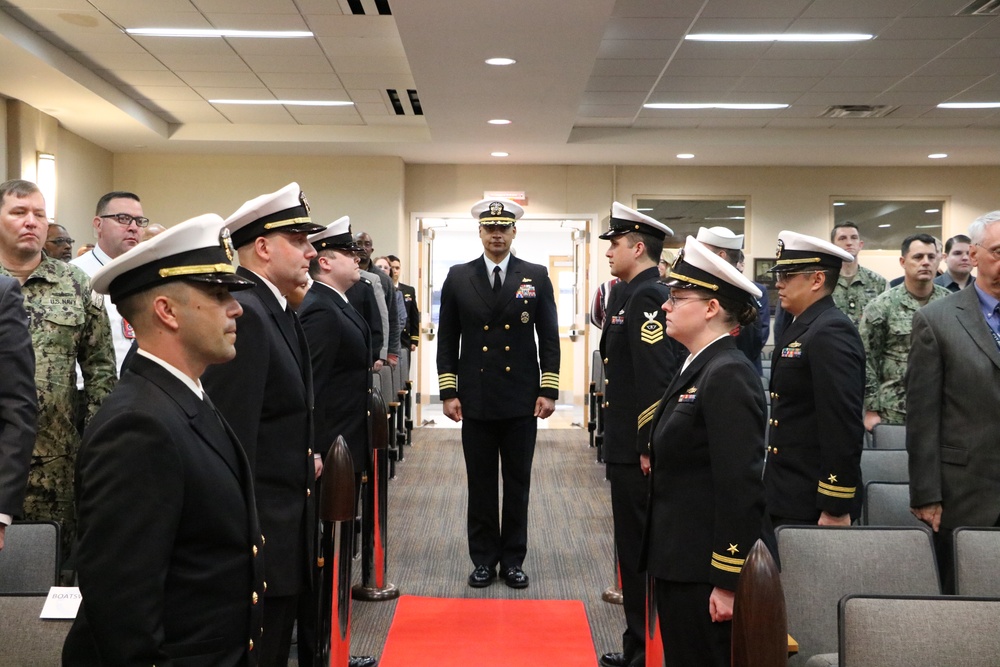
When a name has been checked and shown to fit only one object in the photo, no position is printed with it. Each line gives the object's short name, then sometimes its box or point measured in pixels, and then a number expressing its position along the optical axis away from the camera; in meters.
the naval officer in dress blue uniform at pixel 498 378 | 4.67
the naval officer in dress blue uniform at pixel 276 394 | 2.41
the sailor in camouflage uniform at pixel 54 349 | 3.40
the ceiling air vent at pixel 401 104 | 9.17
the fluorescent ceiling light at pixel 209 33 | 7.16
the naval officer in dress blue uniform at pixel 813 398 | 2.97
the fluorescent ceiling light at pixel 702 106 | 9.70
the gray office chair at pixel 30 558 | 2.63
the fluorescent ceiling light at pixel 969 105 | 9.57
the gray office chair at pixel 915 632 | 2.26
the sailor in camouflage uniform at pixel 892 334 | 5.33
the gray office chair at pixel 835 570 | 2.85
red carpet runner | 3.77
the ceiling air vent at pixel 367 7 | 6.47
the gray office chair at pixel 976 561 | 2.69
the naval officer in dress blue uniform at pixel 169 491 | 1.49
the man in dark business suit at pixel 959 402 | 3.00
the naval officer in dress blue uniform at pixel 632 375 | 3.56
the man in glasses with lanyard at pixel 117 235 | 4.07
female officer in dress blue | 2.24
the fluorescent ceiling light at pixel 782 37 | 7.22
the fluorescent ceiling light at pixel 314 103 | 9.62
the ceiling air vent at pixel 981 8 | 6.33
